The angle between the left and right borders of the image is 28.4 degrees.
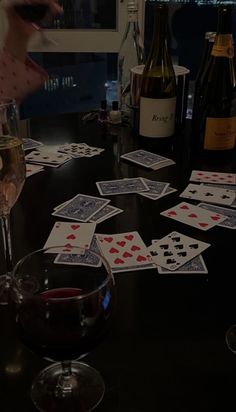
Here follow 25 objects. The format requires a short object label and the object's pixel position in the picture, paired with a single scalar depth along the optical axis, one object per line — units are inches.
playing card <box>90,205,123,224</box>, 39.3
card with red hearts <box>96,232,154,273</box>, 32.7
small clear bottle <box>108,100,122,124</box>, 63.6
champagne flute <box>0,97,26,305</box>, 28.9
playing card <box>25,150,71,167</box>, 51.4
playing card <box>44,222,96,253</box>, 35.5
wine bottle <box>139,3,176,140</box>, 53.5
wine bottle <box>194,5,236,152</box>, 52.0
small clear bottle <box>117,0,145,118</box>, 69.0
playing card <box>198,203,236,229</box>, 38.7
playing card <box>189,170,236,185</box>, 47.5
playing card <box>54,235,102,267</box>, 23.6
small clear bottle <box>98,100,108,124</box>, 64.9
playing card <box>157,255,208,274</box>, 32.0
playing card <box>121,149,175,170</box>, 51.6
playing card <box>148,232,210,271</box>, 33.0
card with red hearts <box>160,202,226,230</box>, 38.8
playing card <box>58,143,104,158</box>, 54.0
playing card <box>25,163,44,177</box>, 48.5
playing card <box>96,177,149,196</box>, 44.8
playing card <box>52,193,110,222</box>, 39.8
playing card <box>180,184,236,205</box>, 43.4
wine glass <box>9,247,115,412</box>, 20.1
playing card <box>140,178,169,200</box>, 44.1
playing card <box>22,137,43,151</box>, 55.9
